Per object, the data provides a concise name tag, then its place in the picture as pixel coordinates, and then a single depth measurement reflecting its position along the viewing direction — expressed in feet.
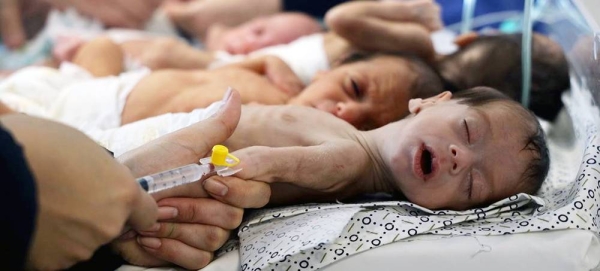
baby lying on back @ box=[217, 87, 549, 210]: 3.38
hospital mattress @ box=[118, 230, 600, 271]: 3.03
